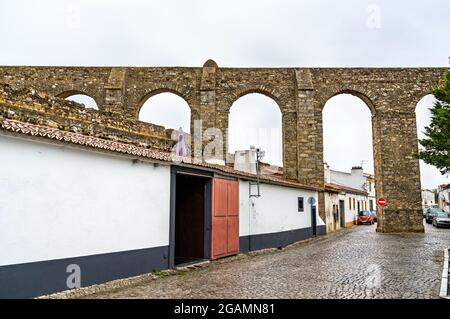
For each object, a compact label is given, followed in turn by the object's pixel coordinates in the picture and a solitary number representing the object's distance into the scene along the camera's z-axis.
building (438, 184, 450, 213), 39.17
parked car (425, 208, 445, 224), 32.47
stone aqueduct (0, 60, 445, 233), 19.81
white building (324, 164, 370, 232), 23.23
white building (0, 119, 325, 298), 5.36
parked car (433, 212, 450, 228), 24.88
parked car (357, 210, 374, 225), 31.61
